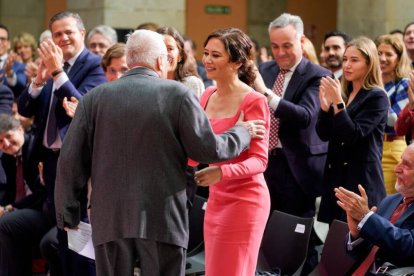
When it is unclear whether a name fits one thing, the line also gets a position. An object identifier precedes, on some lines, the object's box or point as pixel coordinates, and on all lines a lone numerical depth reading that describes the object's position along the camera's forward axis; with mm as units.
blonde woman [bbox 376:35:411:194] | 8280
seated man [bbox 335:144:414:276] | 5717
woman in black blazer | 7360
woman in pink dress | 5924
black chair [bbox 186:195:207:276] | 8280
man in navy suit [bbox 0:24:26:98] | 11587
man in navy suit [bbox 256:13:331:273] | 7775
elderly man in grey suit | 5202
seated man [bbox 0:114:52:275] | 8578
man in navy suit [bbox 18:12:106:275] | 7421
